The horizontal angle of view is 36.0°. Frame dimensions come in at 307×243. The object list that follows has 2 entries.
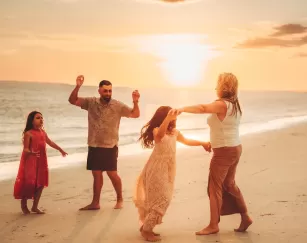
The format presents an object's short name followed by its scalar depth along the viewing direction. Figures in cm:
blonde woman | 538
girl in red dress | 693
